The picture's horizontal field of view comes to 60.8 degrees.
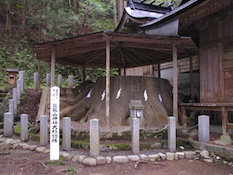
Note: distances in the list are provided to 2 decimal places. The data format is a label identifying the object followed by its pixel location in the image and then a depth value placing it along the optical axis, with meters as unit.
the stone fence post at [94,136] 5.95
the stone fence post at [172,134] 6.67
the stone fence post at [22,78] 12.62
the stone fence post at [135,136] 6.32
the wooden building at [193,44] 7.65
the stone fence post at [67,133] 6.73
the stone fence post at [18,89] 11.99
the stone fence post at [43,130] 7.42
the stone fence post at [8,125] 9.23
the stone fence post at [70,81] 13.63
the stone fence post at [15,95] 11.57
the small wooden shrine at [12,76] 14.09
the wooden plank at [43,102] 9.42
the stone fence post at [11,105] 10.79
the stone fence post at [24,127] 8.19
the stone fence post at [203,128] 6.93
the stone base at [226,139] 6.59
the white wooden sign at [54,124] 5.79
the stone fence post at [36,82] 12.87
